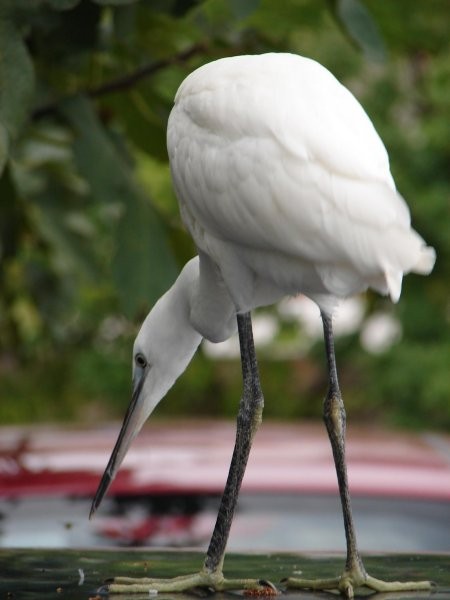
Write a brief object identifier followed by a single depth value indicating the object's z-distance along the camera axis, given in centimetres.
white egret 646
